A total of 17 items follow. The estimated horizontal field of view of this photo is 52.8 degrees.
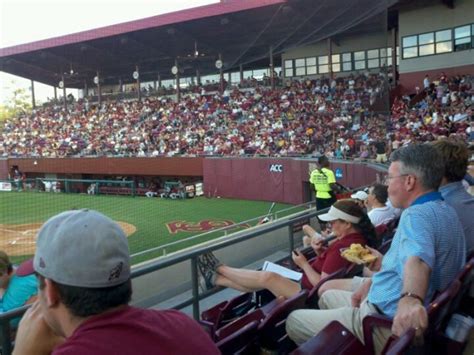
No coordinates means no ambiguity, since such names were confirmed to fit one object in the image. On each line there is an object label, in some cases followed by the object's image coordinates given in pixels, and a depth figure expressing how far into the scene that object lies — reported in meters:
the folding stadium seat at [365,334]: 2.00
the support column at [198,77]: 31.41
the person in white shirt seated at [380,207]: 4.61
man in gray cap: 1.12
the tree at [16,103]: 54.69
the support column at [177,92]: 29.30
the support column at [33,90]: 36.59
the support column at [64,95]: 34.96
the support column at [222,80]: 28.27
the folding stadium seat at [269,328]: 2.09
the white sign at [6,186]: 27.25
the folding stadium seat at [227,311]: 2.93
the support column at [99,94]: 32.90
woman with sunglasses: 3.03
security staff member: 8.17
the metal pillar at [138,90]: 30.92
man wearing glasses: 1.94
